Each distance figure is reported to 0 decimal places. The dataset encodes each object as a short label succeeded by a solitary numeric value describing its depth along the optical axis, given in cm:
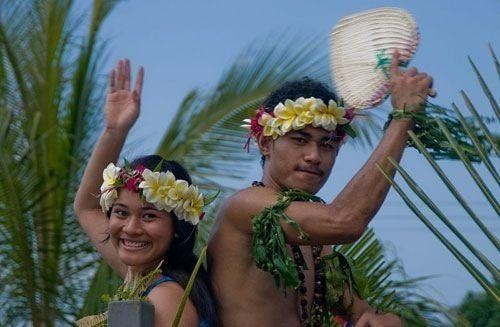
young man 619
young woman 626
